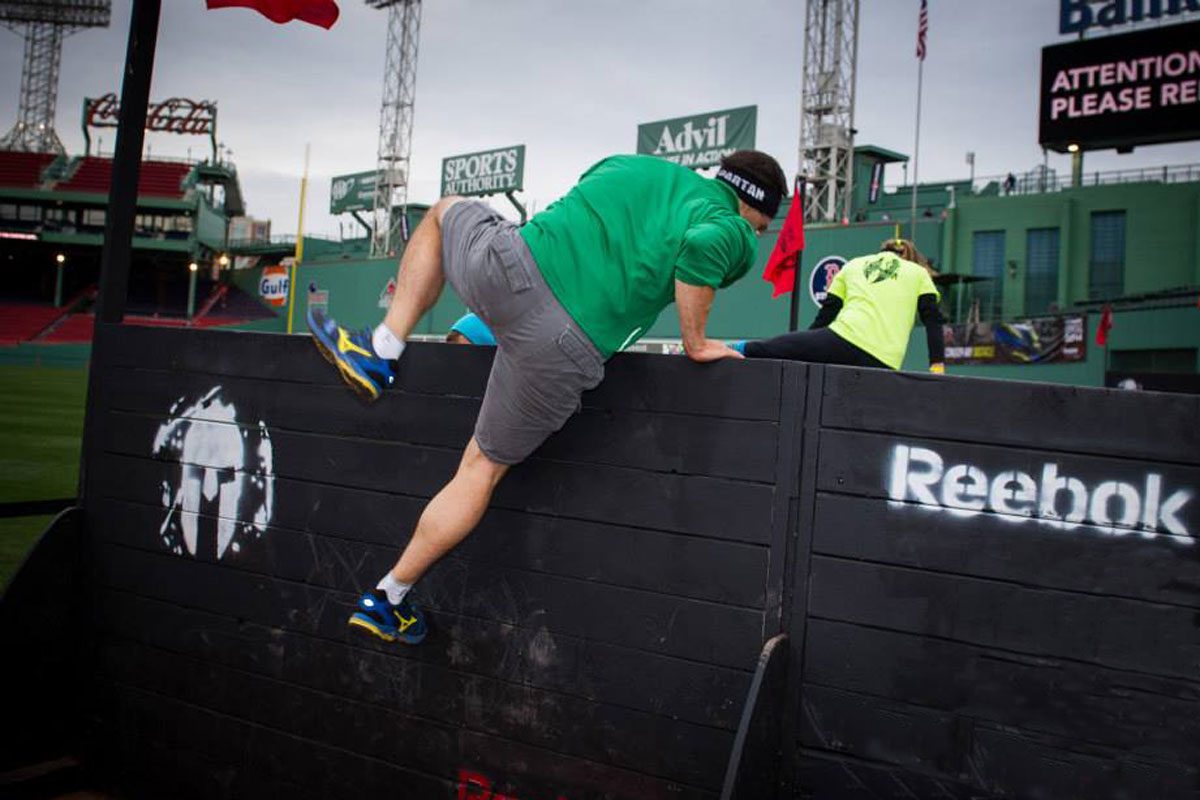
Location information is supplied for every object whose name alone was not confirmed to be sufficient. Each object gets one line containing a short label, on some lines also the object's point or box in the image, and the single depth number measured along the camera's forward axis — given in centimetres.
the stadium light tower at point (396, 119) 4497
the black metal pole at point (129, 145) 333
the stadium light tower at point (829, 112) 3084
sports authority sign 4409
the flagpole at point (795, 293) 834
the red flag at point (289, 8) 327
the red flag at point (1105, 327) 2283
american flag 2748
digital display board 2478
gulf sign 2458
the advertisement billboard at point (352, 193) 5197
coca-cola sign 5847
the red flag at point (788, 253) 847
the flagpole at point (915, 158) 2770
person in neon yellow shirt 358
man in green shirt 241
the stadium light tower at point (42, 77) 5825
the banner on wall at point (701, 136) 3550
